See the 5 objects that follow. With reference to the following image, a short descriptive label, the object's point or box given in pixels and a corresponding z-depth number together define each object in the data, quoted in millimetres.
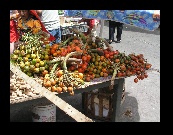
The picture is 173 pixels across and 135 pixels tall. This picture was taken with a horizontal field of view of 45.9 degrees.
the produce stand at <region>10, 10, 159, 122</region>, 2294
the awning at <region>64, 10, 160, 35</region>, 2548
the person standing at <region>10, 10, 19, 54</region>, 3301
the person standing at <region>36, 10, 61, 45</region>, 4015
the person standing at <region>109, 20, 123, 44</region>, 6886
